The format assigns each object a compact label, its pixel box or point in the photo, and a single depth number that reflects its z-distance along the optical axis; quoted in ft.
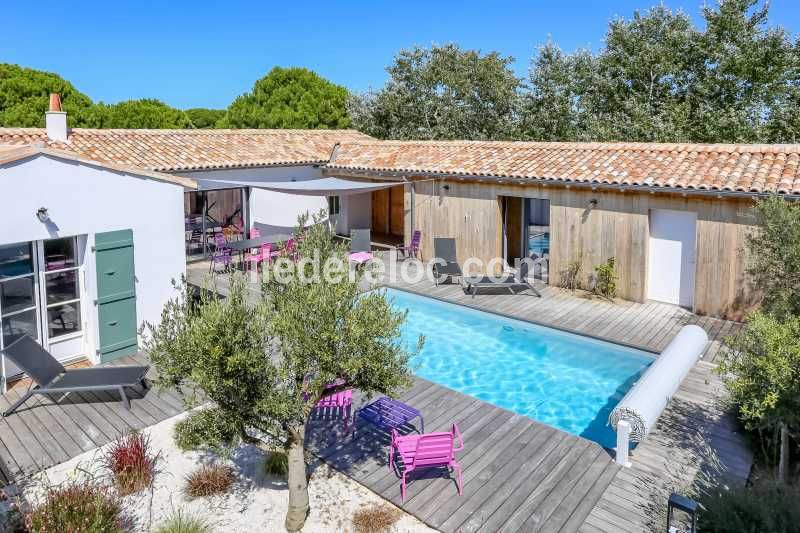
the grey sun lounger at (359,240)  66.95
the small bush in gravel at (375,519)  23.04
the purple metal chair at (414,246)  68.59
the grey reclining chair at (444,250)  64.18
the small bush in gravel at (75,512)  20.40
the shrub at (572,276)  56.44
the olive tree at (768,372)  21.43
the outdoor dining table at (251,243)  61.57
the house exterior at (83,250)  34.27
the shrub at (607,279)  53.42
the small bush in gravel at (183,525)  21.71
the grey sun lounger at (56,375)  31.86
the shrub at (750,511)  19.10
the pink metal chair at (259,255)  61.52
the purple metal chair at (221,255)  62.33
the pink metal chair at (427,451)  24.91
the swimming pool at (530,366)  36.86
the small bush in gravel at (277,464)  27.07
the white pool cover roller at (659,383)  27.61
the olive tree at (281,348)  18.83
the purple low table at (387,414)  29.27
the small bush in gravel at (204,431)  20.27
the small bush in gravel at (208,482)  25.46
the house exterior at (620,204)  47.09
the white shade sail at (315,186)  60.59
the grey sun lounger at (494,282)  54.70
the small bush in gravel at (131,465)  25.55
